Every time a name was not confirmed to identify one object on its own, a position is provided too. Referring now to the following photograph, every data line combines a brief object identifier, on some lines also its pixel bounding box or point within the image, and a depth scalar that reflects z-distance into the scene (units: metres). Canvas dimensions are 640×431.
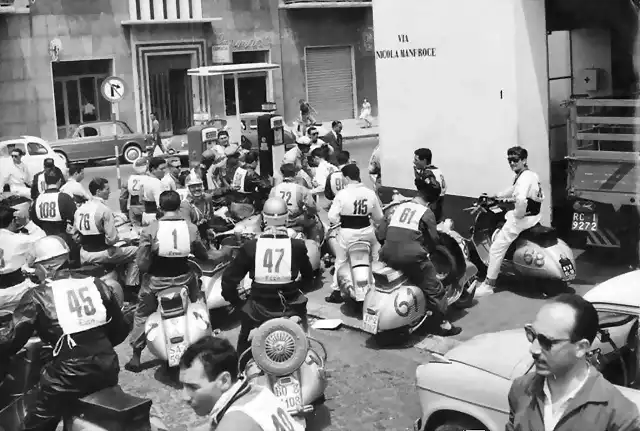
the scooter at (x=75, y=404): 6.26
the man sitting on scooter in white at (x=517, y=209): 11.01
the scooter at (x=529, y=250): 11.14
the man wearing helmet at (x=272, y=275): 8.20
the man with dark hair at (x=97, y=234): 11.04
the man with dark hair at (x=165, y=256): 9.63
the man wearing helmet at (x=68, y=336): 6.71
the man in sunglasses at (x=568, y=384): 4.23
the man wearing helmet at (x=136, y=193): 13.80
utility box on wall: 14.77
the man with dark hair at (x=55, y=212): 11.88
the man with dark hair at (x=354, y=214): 11.32
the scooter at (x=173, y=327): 9.35
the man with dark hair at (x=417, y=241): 9.82
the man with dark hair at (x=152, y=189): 13.45
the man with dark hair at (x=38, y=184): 12.88
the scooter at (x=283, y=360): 7.29
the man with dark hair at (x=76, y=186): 13.47
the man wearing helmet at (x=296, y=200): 12.70
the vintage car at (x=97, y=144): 29.02
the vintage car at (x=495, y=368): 6.15
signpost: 20.75
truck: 12.09
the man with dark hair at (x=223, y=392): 4.34
